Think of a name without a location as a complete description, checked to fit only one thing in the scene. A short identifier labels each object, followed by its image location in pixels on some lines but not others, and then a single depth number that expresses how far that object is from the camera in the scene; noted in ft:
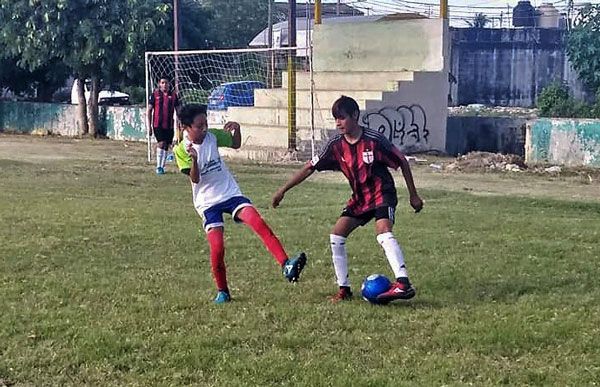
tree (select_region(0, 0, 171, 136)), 97.04
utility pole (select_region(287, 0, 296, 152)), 74.69
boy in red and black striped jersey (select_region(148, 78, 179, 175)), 62.95
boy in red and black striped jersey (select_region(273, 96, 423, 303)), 25.05
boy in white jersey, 25.76
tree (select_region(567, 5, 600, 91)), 92.48
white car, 140.84
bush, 86.46
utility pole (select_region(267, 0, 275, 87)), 80.52
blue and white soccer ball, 24.76
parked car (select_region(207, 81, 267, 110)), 87.66
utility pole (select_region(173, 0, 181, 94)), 92.07
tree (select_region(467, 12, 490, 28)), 218.79
